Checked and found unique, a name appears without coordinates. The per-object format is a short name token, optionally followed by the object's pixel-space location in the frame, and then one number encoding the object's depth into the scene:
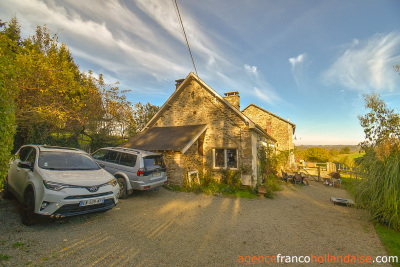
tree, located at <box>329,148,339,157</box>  32.78
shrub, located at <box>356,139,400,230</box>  5.07
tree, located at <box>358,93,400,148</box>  10.36
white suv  3.96
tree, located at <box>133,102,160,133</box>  24.58
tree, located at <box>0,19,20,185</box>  3.11
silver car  7.07
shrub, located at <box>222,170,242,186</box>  10.46
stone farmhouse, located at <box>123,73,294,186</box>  10.05
